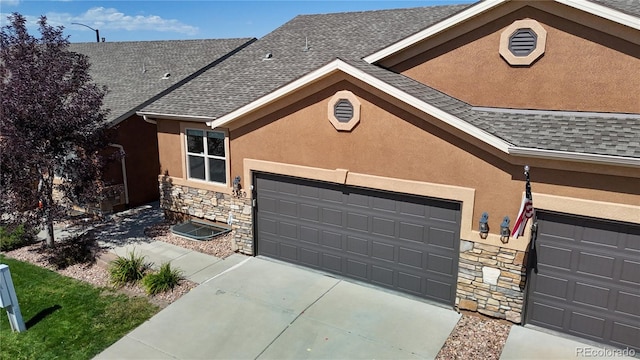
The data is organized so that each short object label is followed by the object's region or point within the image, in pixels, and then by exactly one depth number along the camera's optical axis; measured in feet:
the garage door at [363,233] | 29.81
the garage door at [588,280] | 24.48
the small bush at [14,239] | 41.19
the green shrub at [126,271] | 33.47
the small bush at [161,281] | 31.91
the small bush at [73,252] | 37.17
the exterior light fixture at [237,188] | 38.24
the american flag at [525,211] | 24.61
